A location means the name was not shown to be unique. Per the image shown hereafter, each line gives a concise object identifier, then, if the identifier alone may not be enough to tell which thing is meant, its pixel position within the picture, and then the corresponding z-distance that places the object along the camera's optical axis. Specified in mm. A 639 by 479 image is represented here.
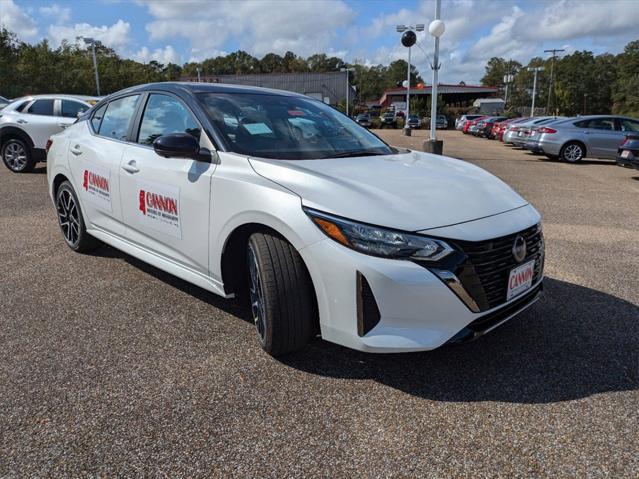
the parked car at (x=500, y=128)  27231
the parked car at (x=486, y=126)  31250
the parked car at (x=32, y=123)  10203
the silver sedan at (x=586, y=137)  14680
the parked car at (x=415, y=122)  42250
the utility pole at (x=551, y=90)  86150
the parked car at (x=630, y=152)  10578
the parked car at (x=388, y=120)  47744
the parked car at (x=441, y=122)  46938
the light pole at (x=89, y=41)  31891
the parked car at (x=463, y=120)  39219
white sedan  2439
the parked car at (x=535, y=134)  15698
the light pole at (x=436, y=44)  13453
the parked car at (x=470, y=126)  34906
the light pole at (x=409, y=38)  15043
